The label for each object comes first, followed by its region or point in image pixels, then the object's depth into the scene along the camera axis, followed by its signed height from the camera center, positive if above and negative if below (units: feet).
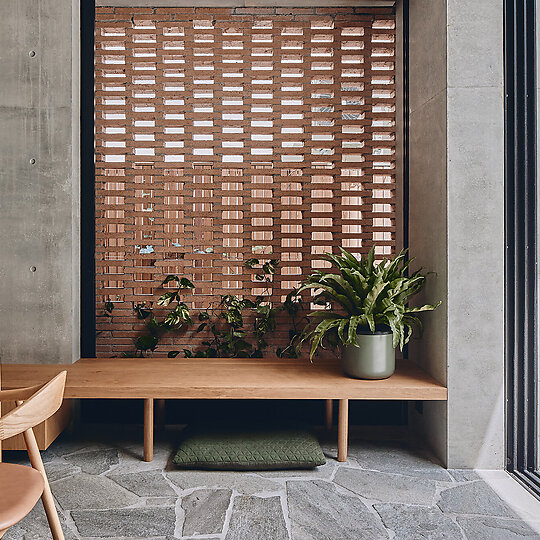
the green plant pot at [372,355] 9.60 -1.48
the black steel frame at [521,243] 9.29 +0.56
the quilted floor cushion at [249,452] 9.29 -3.19
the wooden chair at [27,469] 4.67 -1.99
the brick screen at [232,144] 11.85 +2.96
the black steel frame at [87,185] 11.69 +2.02
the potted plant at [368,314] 9.46 -0.72
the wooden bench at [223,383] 9.24 -1.94
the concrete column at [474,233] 9.27 +0.73
